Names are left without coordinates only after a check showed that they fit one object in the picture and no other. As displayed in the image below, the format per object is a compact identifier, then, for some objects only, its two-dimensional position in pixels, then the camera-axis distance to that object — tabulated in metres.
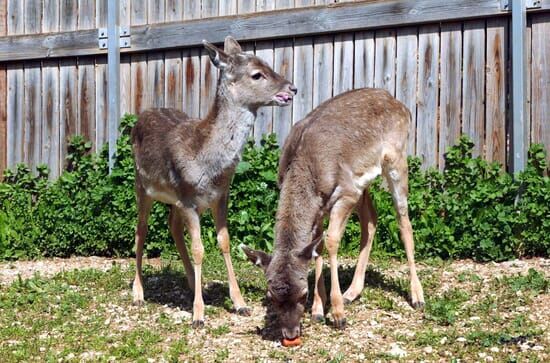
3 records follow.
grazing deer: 6.76
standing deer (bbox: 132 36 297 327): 7.73
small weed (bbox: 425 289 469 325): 7.17
